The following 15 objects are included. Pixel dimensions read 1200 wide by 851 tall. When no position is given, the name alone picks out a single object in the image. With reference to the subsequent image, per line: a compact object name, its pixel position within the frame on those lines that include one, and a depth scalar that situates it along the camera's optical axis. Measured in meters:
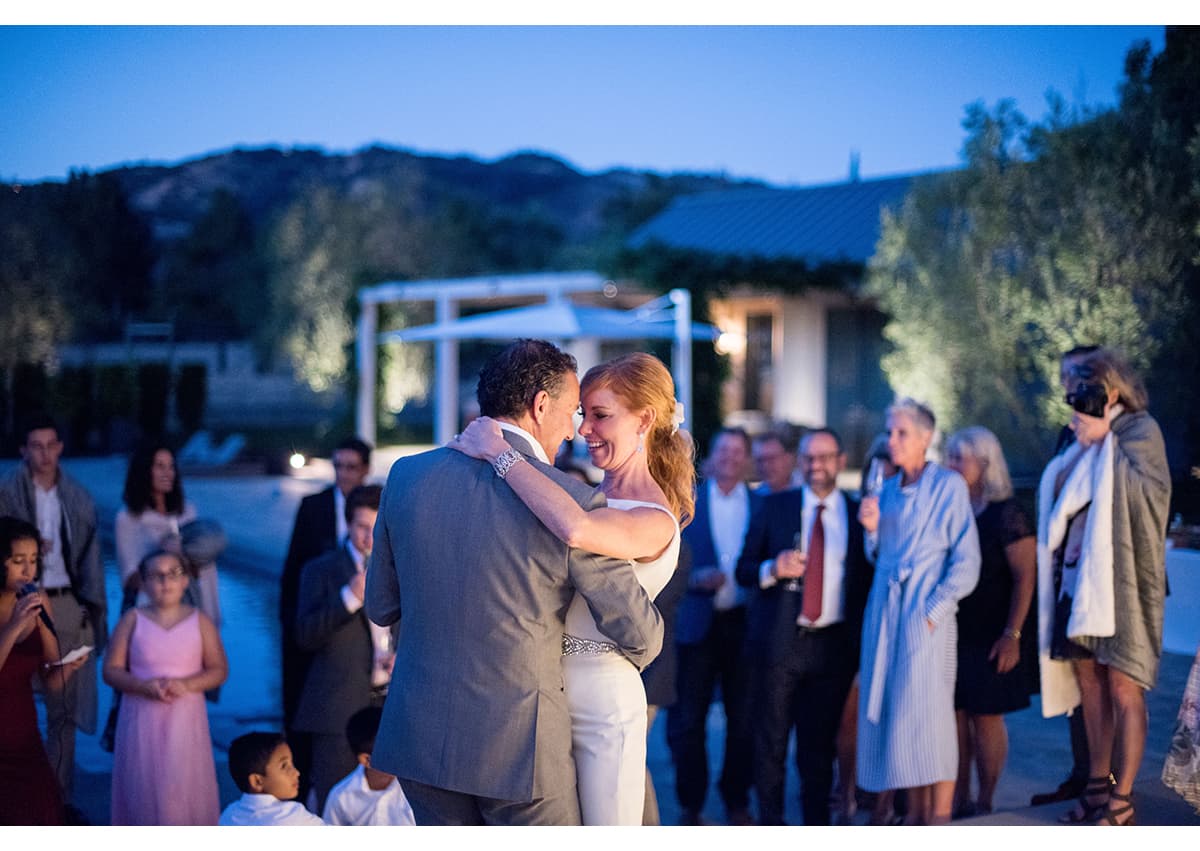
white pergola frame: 18.70
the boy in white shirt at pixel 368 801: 3.94
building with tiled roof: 16.69
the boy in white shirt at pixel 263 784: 3.76
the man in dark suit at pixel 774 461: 5.05
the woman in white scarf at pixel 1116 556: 4.46
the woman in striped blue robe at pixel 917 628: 4.48
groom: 2.71
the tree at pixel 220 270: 40.78
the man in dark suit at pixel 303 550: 4.78
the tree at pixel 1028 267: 9.11
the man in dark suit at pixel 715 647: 4.92
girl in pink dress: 4.29
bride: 2.70
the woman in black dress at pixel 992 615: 4.72
